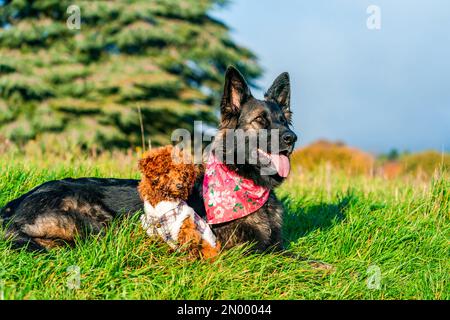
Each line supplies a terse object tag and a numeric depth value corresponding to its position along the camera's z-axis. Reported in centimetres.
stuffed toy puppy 421
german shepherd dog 455
